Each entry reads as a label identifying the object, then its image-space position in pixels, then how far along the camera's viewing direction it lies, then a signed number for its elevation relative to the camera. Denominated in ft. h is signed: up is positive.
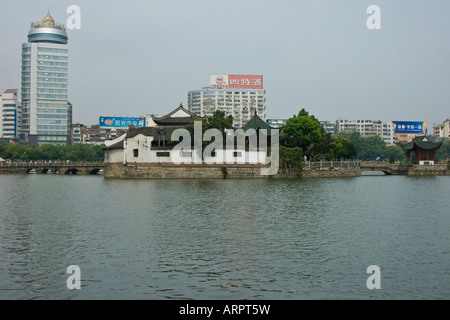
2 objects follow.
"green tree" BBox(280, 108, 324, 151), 230.89 +17.81
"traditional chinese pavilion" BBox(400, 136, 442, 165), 271.28 +11.37
